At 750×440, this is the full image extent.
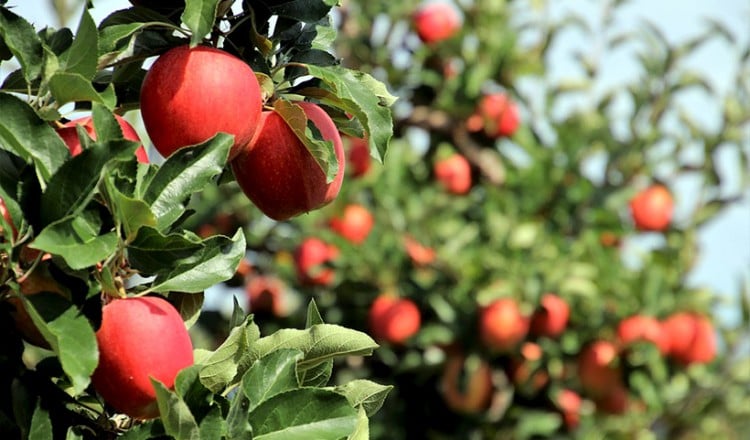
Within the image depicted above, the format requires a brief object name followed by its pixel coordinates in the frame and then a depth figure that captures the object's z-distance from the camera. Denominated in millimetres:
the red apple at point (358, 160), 6262
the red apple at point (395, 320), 5734
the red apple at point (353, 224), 6176
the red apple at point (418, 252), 5988
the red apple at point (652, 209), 6129
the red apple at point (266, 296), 6453
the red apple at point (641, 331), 5668
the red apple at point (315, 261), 6090
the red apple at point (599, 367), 5691
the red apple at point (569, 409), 5969
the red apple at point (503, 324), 5398
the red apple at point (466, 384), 5691
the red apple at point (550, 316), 5559
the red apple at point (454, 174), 6426
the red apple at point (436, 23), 6461
